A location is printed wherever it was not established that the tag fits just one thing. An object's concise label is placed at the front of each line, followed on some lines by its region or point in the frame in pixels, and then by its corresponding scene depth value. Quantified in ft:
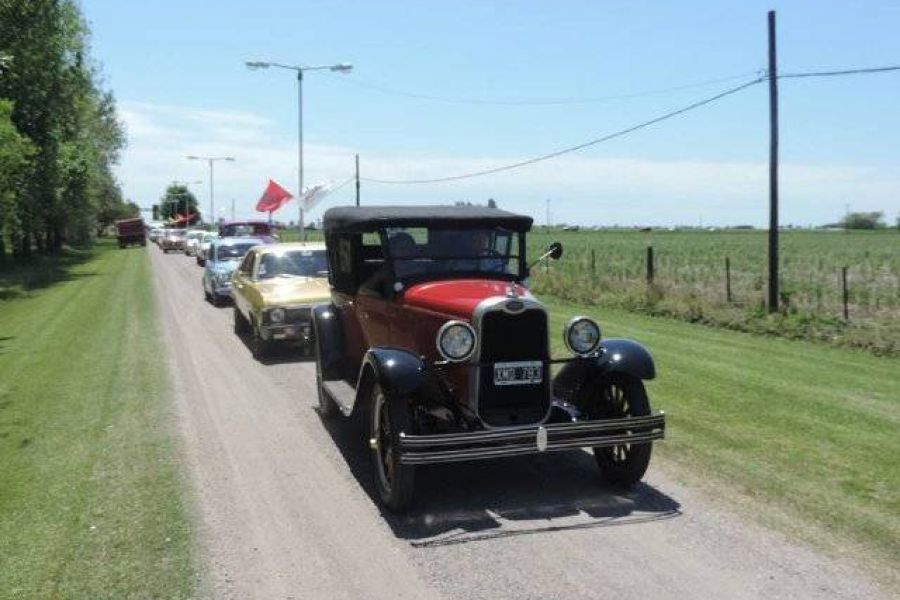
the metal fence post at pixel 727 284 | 58.24
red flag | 105.29
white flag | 102.01
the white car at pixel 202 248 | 131.13
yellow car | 41.22
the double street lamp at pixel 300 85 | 99.76
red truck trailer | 238.89
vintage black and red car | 18.65
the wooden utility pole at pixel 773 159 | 56.12
